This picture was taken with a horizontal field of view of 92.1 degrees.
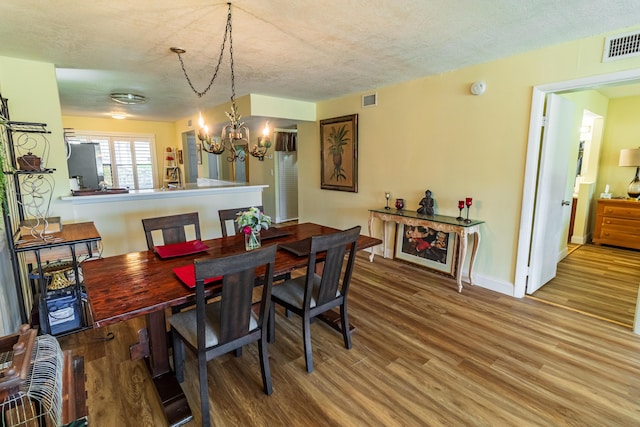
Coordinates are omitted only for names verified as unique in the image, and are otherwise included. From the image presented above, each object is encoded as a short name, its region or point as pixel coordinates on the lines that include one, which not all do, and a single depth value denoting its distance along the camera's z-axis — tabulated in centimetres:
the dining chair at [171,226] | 247
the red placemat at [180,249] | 221
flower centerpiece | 225
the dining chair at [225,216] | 287
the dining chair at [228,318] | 151
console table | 325
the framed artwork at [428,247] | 362
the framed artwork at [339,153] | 464
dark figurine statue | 371
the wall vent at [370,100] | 425
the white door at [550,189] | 299
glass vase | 229
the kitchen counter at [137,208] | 346
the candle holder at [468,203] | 332
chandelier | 236
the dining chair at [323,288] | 197
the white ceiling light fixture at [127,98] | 434
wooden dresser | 456
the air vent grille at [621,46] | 233
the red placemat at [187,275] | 170
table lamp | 456
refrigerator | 471
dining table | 152
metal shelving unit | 236
